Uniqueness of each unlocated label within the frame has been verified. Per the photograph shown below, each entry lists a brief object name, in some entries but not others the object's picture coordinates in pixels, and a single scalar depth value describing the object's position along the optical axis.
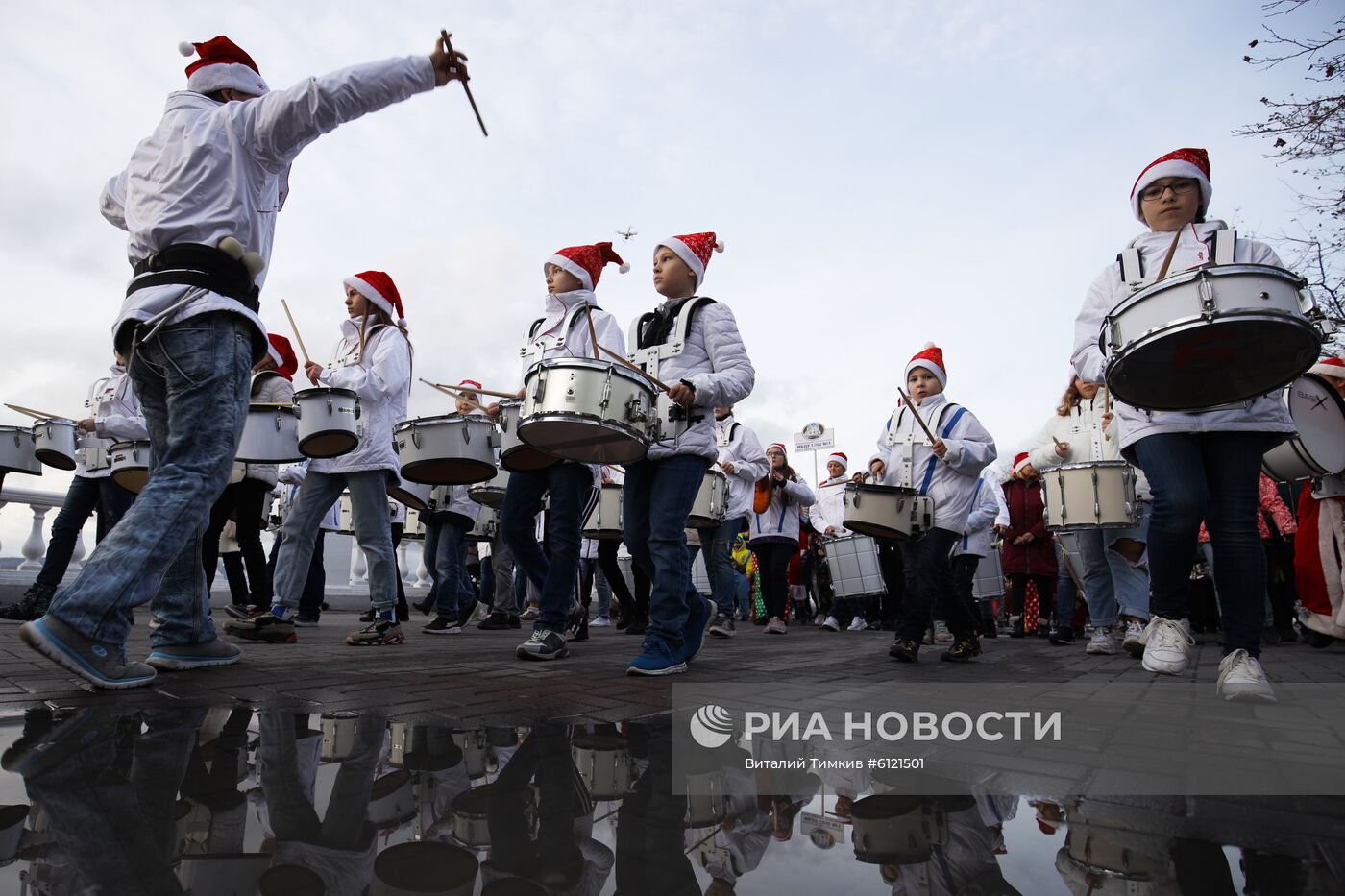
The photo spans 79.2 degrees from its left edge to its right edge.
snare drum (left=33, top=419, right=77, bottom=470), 6.37
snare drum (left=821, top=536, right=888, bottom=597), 9.38
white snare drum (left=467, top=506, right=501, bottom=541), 9.48
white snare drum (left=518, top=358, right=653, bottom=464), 3.31
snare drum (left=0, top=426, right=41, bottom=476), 6.43
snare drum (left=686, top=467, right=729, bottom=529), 7.20
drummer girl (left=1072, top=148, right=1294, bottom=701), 3.19
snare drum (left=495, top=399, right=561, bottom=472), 4.32
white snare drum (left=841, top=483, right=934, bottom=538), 4.85
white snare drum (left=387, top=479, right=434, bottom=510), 6.88
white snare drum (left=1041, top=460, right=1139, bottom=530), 5.63
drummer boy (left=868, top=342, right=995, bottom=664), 4.81
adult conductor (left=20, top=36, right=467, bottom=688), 2.60
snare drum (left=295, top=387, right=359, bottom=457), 4.71
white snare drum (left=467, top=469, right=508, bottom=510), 7.23
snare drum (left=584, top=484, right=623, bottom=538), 7.27
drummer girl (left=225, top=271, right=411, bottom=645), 5.15
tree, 9.72
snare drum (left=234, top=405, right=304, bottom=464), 4.73
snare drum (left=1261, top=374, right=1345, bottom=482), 4.30
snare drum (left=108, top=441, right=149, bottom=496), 5.57
